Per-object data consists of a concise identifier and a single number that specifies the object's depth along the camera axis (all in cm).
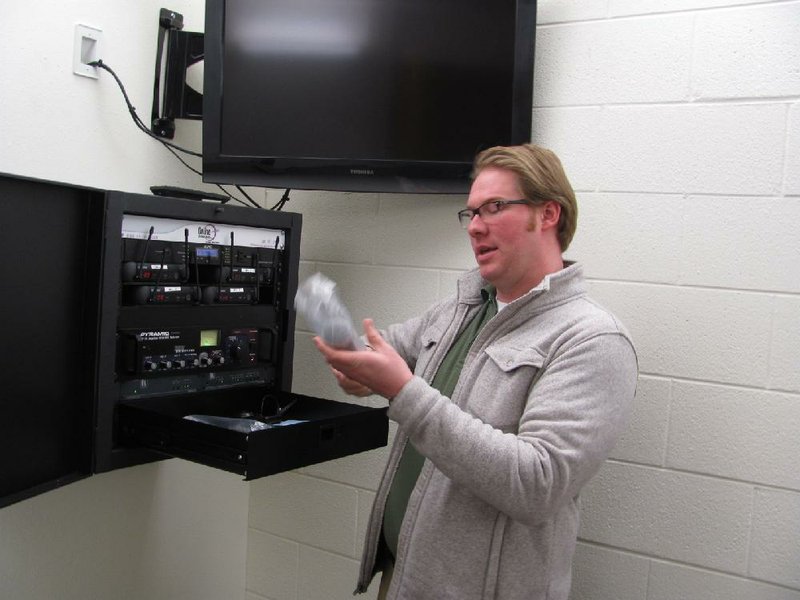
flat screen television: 203
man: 134
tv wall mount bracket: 221
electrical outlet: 198
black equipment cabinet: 149
